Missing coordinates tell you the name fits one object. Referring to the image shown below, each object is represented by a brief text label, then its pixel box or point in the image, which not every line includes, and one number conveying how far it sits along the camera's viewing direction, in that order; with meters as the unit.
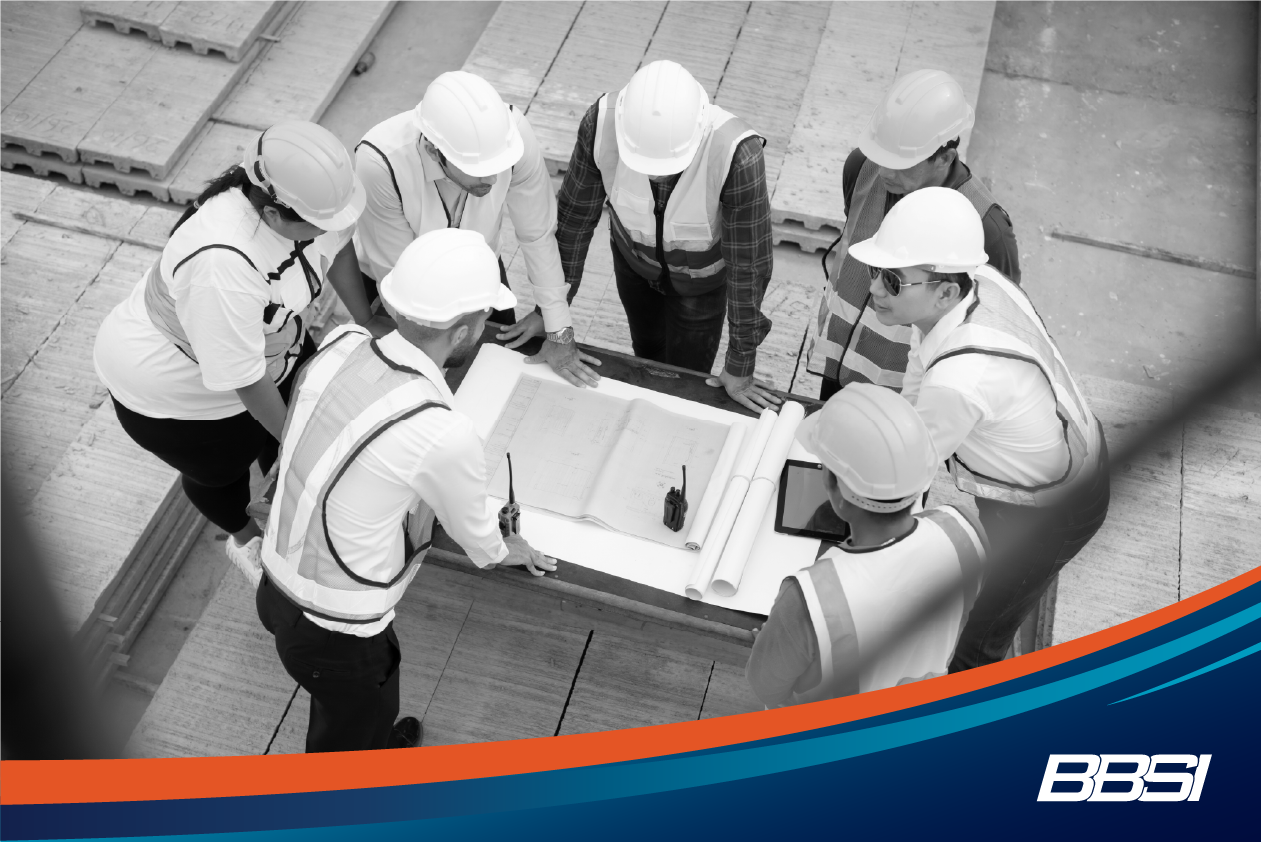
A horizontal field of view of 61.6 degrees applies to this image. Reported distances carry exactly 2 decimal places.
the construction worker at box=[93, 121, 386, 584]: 3.09
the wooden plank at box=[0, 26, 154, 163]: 6.05
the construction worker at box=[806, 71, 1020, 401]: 3.45
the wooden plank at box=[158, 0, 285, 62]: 6.57
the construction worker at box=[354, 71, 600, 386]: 3.40
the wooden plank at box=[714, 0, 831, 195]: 6.34
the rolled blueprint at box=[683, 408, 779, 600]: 3.35
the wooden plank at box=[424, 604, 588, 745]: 3.99
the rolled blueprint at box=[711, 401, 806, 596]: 3.36
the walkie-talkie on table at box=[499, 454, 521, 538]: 3.39
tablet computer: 3.56
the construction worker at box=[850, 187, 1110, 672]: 2.87
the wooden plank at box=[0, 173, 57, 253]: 5.55
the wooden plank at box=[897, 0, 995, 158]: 6.50
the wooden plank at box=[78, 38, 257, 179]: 6.01
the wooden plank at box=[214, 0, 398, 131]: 6.49
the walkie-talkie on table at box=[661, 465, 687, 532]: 3.49
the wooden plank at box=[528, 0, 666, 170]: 6.20
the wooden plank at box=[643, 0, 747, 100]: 6.60
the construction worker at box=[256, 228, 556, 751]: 2.67
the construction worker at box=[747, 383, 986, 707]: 2.41
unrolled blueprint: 3.63
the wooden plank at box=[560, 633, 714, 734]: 4.03
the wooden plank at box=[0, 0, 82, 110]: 6.30
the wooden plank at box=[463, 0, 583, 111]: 6.49
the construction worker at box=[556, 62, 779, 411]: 3.45
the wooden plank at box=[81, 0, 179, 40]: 6.59
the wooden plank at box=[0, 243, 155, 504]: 4.72
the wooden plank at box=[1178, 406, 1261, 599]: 4.41
